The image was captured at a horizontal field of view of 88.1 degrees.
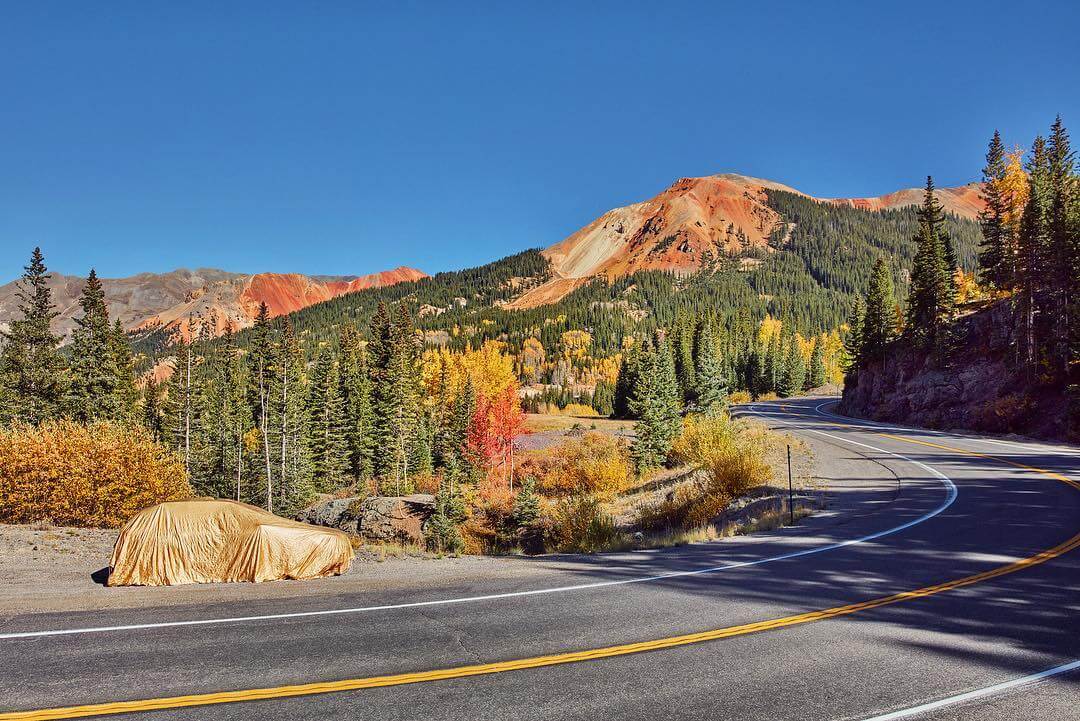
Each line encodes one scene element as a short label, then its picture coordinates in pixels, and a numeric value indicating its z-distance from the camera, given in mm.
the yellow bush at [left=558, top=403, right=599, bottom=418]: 124212
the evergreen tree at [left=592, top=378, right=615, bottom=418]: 119600
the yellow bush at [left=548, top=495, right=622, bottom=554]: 16762
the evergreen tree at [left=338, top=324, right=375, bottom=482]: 54375
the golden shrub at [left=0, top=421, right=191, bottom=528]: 18031
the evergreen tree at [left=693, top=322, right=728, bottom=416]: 55344
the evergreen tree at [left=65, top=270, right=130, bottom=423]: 37469
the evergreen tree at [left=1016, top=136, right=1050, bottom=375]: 37812
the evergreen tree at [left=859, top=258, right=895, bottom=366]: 56750
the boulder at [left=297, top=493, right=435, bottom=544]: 29062
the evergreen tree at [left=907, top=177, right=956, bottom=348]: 46525
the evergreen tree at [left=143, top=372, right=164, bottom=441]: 56900
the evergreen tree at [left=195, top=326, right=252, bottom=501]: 49406
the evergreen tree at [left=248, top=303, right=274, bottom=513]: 42281
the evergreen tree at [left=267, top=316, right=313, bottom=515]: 43656
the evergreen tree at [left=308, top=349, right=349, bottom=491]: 52375
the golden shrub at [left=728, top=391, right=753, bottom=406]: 87981
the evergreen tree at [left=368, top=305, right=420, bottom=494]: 53031
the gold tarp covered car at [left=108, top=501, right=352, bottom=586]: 11234
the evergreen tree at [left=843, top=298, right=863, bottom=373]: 63362
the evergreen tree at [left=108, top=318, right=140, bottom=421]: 40034
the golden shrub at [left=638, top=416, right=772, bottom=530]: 21266
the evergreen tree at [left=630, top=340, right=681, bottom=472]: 41875
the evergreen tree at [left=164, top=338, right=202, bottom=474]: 45219
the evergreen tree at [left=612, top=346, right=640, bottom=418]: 90188
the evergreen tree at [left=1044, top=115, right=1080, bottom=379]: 34781
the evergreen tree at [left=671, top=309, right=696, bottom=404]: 92812
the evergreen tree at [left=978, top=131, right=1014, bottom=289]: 49844
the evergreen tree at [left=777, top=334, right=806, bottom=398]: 99188
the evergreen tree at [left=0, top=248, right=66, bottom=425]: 36094
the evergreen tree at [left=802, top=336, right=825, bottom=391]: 115250
